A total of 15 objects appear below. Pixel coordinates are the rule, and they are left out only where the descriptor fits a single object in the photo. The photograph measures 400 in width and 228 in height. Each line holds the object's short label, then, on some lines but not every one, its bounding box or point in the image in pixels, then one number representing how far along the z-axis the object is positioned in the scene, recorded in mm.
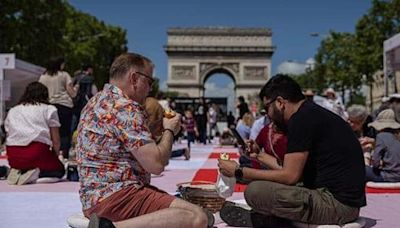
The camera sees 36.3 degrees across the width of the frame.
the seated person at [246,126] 12992
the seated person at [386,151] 6949
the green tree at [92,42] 49250
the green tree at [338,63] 44719
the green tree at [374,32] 35062
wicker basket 4832
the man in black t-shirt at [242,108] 18156
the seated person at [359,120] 8148
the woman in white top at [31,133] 7570
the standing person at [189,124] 19009
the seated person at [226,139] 20828
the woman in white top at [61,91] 10125
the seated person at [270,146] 5084
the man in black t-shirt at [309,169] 4238
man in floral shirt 3748
